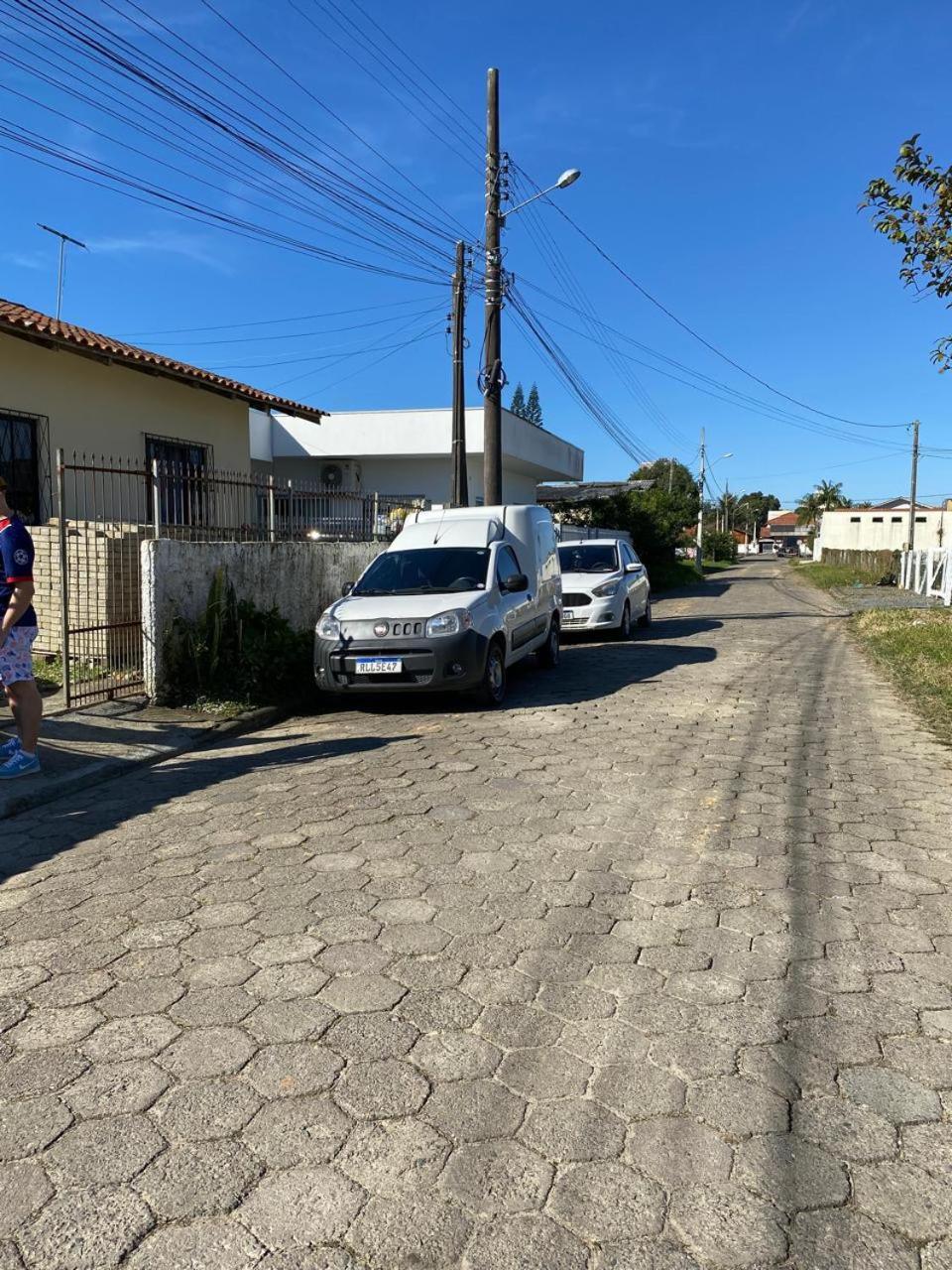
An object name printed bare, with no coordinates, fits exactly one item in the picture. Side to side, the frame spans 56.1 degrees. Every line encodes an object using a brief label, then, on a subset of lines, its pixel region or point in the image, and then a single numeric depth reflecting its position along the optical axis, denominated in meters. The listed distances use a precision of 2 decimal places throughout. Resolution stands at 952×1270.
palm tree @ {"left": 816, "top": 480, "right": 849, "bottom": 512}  112.00
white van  8.20
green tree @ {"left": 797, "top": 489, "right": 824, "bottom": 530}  114.56
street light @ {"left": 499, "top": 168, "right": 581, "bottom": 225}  15.21
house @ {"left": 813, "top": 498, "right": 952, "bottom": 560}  74.19
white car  14.10
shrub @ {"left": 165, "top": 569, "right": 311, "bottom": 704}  8.55
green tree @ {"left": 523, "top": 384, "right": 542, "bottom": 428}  101.12
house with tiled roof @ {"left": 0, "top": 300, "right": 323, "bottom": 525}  11.70
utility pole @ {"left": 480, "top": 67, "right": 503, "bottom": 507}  15.73
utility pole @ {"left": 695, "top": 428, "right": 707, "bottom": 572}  52.34
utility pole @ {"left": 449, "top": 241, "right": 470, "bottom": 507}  19.25
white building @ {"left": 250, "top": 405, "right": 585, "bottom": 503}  25.30
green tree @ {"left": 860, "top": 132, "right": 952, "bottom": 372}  6.50
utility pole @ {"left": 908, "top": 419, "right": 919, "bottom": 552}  51.62
